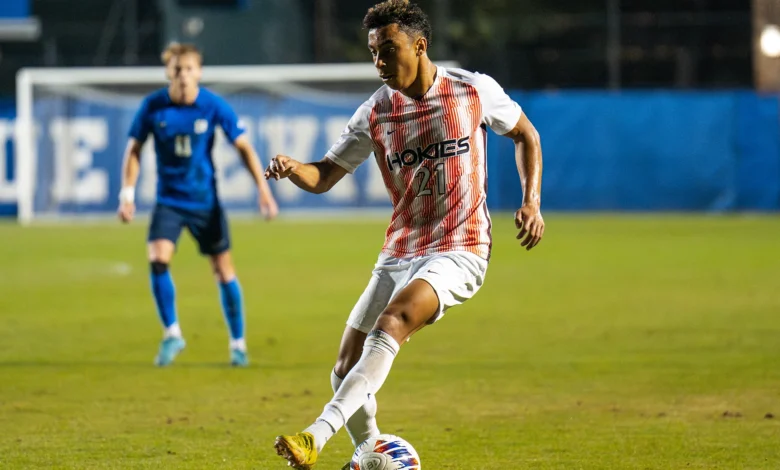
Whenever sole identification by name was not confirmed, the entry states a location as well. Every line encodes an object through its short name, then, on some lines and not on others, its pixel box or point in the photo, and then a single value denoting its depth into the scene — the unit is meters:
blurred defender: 20.33
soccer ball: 11.60
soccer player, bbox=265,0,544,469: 12.02
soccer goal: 55.66
